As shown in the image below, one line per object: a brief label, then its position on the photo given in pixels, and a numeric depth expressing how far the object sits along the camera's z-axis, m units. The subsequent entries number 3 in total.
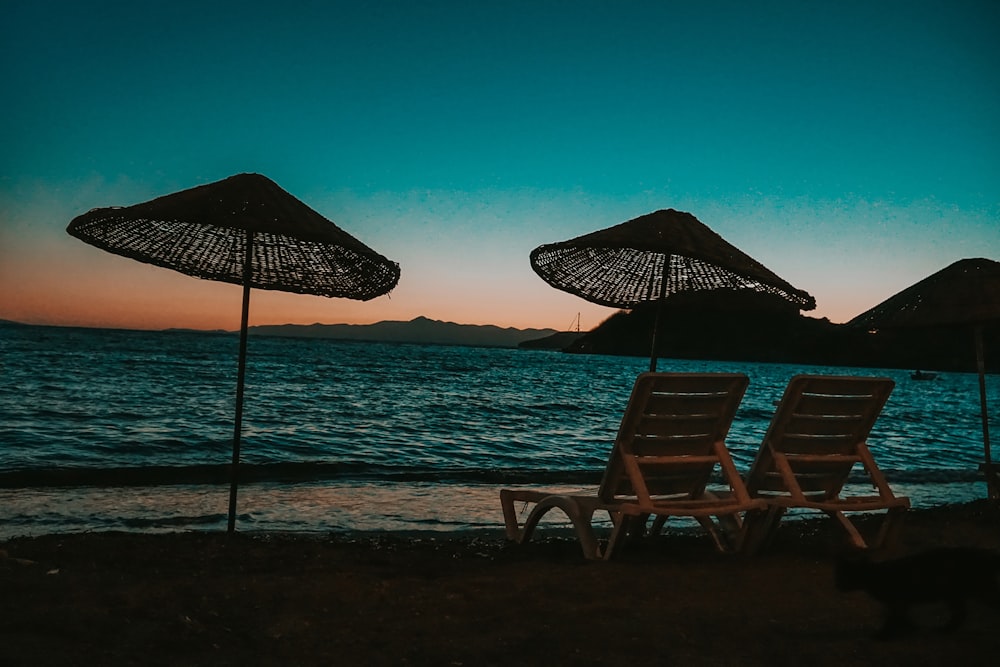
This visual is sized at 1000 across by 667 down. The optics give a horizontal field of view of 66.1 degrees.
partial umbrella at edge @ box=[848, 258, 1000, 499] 6.39
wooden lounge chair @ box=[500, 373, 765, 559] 4.14
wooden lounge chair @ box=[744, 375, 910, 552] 4.48
